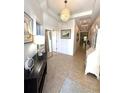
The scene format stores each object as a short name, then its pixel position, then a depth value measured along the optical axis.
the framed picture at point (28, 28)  1.50
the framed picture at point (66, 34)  4.84
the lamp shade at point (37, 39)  1.89
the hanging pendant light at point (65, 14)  2.59
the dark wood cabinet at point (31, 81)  1.08
